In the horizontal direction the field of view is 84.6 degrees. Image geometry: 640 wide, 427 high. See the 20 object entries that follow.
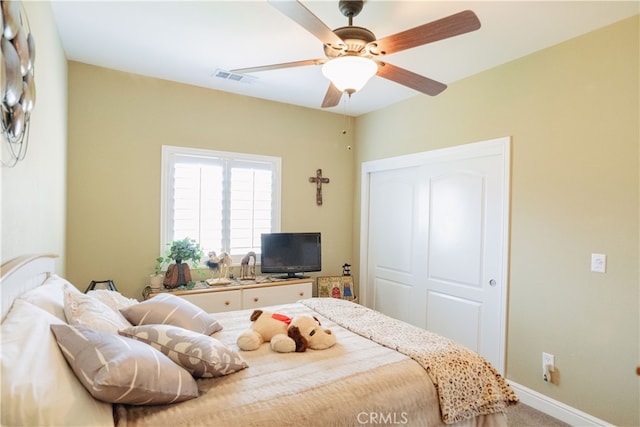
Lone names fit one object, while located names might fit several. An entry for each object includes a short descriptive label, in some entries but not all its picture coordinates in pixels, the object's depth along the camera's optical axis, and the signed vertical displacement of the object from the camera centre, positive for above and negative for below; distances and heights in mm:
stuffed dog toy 1803 -664
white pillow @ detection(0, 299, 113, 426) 866 -474
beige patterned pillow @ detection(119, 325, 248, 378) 1413 -577
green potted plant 3223 -476
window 3508 +115
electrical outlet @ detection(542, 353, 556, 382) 2570 -1097
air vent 3203 +1246
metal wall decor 1151 +456
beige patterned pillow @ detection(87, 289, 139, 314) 1846 -502
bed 968 -712
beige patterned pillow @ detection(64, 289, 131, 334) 1377 -438
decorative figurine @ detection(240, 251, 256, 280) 3719 -622
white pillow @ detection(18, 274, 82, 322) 1341 -374
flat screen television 3779 -474
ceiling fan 1546 +847
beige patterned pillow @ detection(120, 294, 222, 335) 1780 -559
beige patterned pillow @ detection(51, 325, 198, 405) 1080 -516
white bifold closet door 2990 -275
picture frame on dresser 4074 -880
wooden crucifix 4324 +336
